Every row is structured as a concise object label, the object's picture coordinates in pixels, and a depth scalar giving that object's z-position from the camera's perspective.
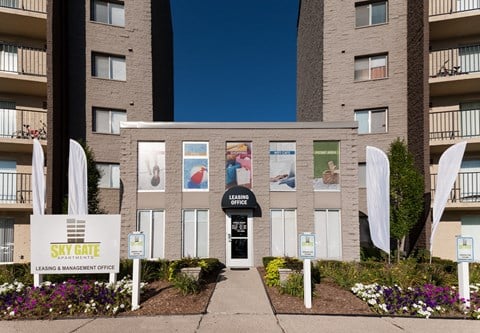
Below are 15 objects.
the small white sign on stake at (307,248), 8.20
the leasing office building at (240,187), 13.66
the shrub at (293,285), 8.77
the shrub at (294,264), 10.01
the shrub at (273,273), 9.90
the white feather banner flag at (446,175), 10.41
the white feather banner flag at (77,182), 10.92
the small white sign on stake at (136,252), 7.89
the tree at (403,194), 13.33
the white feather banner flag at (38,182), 10.47
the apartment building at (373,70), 15.66
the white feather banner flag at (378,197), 10.45
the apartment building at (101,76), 15.68
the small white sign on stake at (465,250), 7.92
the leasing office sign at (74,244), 8.47
